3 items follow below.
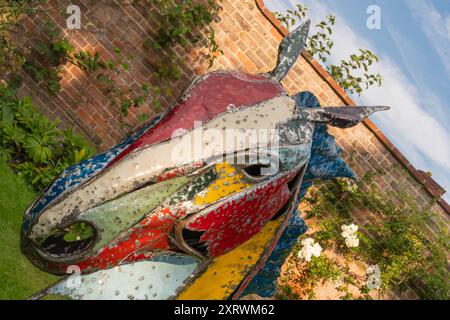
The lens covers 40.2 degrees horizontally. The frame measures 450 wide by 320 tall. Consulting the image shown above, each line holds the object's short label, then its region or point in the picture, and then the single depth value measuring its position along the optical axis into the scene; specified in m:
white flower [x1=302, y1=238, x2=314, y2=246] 6.34
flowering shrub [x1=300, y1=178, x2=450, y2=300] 6.64
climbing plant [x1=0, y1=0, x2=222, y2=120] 6.55
